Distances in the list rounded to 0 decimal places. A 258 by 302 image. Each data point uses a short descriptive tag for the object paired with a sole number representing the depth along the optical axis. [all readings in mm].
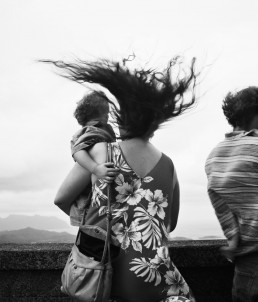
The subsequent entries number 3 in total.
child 2740
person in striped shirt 3031
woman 2564
